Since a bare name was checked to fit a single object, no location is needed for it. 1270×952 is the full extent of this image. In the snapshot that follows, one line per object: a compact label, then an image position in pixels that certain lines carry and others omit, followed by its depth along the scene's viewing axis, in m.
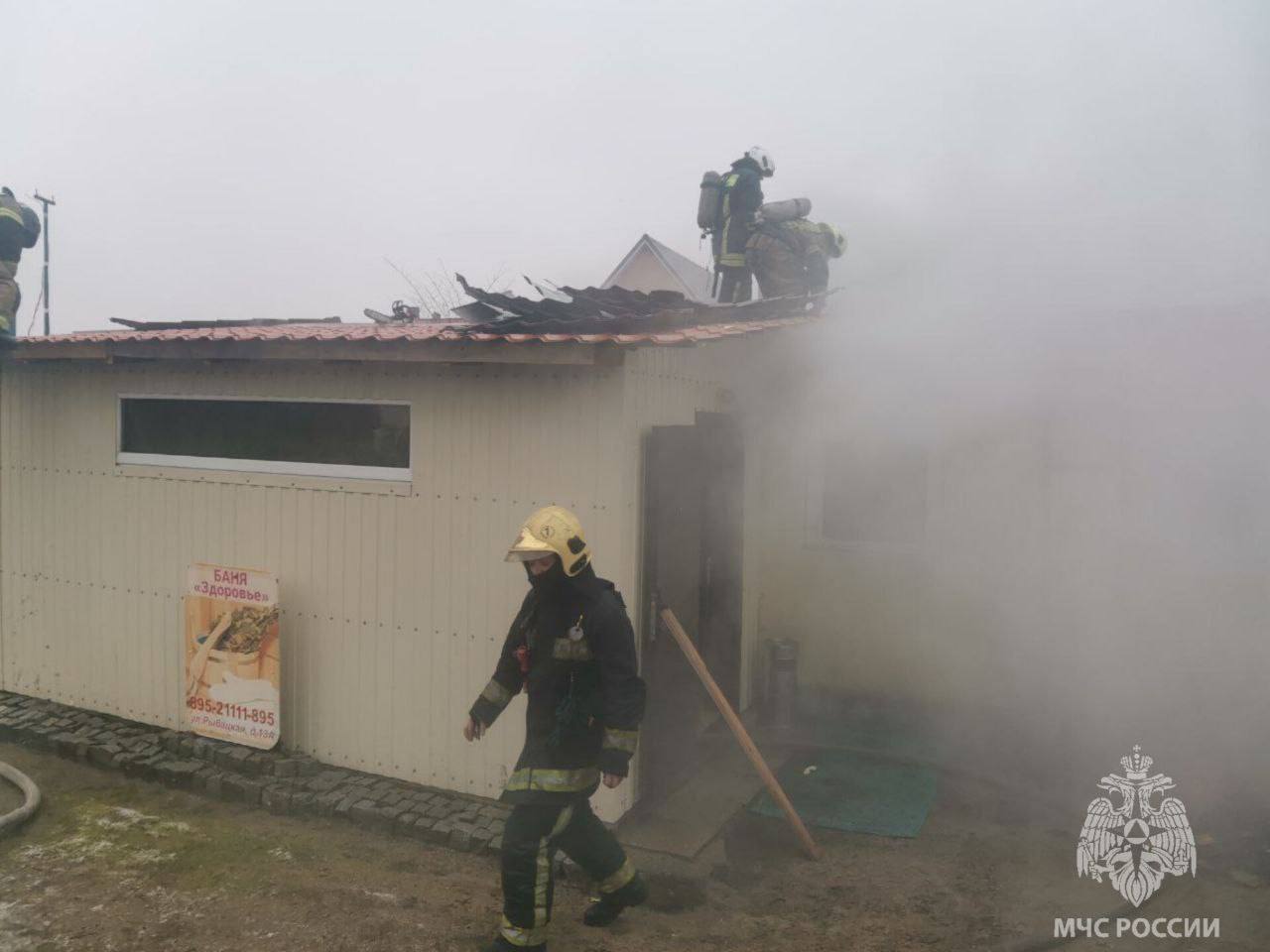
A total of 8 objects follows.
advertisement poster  6.50
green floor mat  6.17
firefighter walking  4.31
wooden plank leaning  5.62
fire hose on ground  5.58
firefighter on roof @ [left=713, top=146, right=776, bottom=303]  10.62
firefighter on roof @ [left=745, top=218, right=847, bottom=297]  9.83
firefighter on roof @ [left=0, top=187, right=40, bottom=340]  8.20
